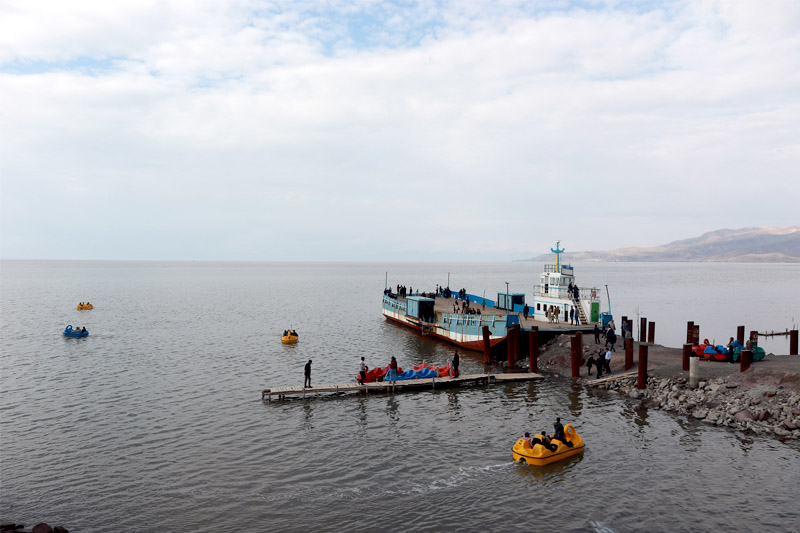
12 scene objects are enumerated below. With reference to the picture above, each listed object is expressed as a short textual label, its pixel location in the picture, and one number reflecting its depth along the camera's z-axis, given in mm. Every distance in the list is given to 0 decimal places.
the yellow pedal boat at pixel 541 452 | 20422
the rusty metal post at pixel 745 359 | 27297
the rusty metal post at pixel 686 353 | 29736
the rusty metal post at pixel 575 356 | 34219
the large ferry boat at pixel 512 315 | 42834
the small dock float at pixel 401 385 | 30203
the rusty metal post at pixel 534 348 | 36844
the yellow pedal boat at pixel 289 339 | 51219
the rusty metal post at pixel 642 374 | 29391
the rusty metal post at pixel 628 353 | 32812
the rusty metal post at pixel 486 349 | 40969
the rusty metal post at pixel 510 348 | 39344
